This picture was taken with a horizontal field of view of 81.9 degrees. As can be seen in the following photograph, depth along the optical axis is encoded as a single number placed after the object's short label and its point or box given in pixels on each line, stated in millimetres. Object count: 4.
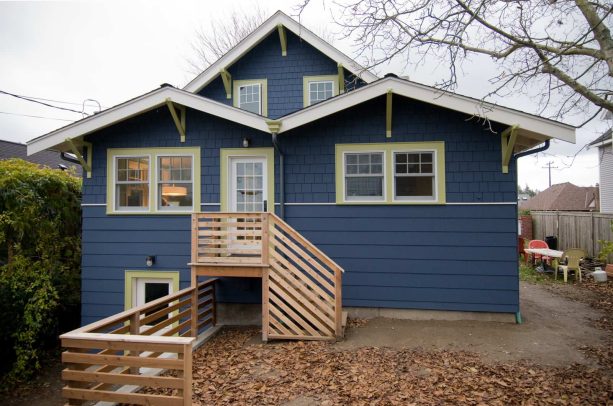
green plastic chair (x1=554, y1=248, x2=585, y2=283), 10078
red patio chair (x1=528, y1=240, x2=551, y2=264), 12327
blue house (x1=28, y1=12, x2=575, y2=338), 6117
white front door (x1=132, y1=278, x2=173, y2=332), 7129
